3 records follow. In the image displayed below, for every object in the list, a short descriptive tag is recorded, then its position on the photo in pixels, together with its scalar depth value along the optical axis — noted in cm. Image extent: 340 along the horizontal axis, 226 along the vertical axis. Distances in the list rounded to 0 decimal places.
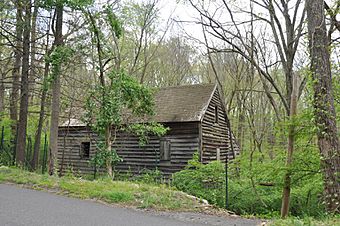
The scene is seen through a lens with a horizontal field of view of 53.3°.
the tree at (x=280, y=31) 1444
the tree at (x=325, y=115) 748
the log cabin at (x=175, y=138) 1862
